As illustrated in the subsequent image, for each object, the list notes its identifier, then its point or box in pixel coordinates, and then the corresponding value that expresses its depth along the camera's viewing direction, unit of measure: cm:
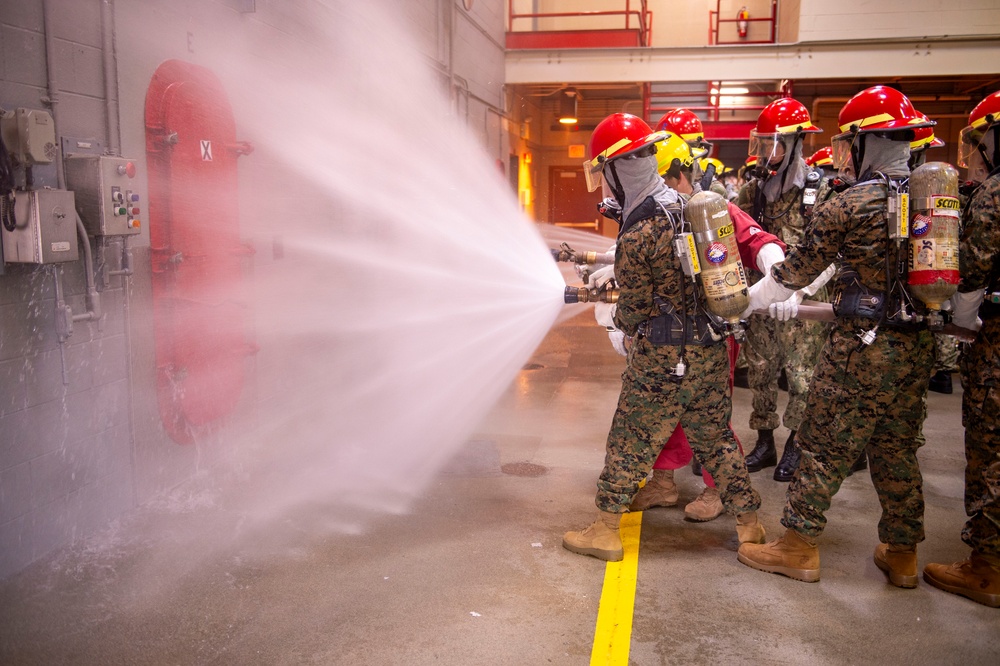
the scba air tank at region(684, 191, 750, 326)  345
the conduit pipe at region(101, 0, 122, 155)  407
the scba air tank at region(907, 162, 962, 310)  326
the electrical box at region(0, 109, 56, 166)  344
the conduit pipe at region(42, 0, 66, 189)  370
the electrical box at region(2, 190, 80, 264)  353
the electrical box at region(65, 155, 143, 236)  387
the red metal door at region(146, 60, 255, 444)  453
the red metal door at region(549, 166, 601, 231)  1938
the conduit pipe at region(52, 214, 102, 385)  381
